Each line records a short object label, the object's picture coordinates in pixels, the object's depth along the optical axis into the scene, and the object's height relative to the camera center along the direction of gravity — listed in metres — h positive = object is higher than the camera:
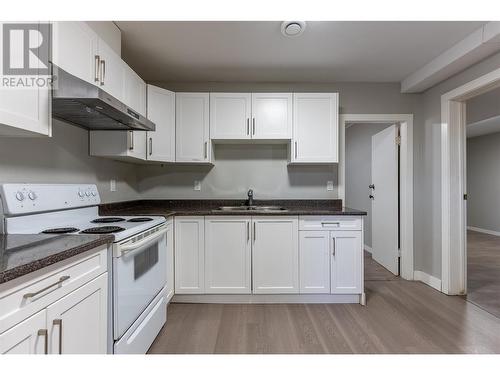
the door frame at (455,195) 2.62 -0.05
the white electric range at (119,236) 1.37 -0.29
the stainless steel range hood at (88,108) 1.35 +0.50
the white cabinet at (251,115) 2.69 +0.79
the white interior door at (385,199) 3.20 -0.12
